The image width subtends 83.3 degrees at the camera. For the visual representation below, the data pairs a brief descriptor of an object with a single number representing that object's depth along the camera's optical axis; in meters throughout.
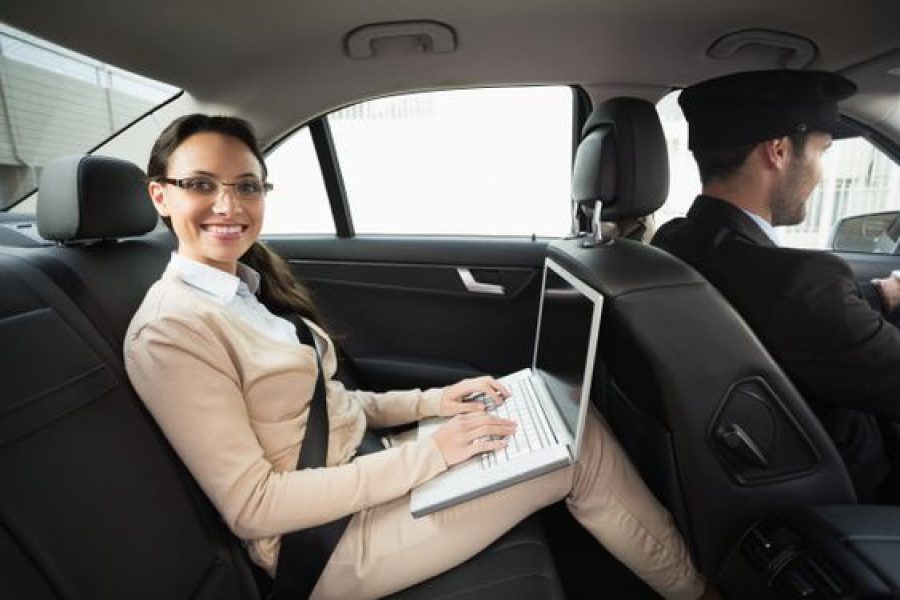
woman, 0.95
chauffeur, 1.12
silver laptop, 1.04
